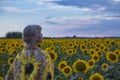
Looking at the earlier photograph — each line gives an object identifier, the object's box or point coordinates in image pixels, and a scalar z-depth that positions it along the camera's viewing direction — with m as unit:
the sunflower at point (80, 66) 4.28
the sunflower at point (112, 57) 5.43
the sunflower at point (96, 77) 3.64
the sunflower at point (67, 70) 4.53
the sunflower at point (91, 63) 4.99
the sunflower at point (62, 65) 4.72
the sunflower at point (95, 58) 5.62
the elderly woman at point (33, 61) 2.34
